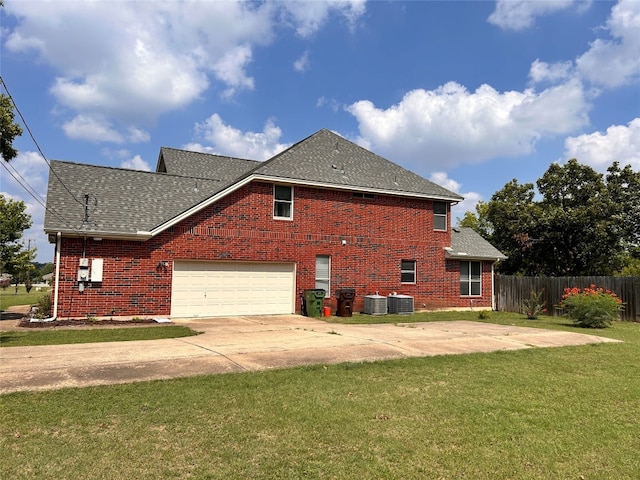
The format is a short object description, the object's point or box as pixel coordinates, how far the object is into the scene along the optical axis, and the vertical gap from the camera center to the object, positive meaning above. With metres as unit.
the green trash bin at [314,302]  17.22 -0.90
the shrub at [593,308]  15.19 -0.89
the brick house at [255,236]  14.60 +1.61
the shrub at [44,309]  13.78 -1.07
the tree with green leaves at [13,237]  19.36 +1.74
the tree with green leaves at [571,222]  28.72 +4.02
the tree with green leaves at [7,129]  14.20 +4.75
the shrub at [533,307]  18.42 -1.08
